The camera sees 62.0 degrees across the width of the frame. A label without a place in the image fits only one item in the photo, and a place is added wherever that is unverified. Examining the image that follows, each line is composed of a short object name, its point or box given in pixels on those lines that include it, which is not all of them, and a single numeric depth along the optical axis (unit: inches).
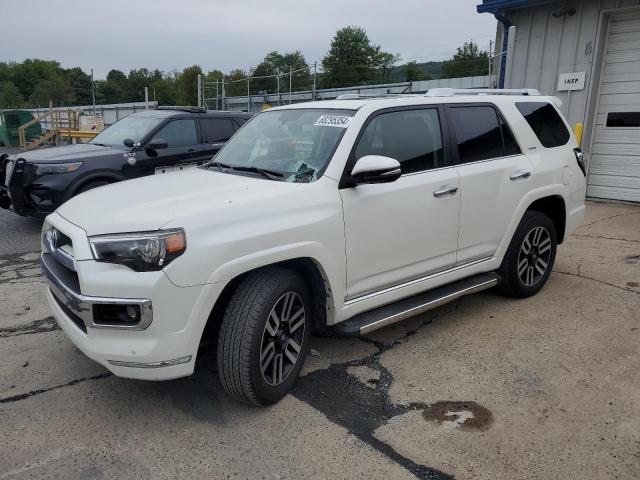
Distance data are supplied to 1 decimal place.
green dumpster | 868.0
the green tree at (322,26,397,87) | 2970.0
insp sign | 363.3
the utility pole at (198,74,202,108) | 721.6
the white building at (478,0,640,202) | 352.2
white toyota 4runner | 106.7
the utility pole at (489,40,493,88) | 416.3
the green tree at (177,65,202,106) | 3088.1
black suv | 273.4
